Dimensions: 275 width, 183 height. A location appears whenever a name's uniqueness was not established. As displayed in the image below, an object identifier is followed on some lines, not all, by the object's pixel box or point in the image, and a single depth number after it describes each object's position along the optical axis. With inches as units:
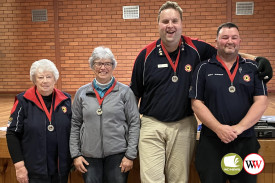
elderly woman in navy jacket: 75.8
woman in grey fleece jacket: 76.0
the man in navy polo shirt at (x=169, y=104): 78.8
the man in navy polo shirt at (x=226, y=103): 70.5
